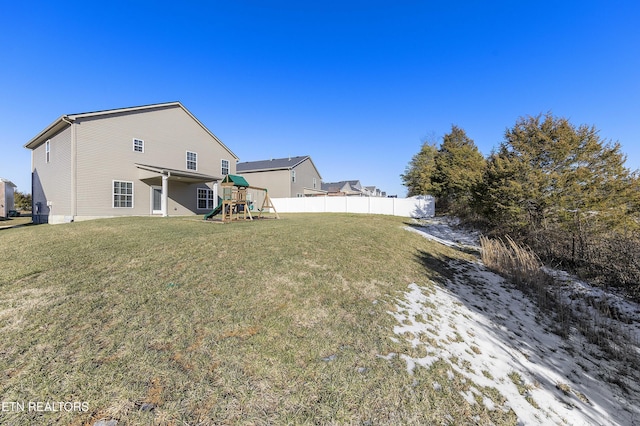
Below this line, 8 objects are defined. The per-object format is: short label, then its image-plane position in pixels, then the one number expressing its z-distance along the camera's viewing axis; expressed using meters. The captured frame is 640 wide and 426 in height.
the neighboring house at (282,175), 28.77
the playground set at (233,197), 12.71
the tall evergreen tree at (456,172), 15.61
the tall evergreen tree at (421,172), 26.12
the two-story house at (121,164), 13.05
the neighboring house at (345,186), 54.93
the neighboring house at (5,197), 24.36
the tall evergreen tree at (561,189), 8.52
